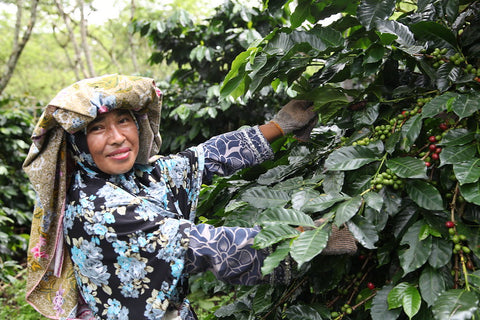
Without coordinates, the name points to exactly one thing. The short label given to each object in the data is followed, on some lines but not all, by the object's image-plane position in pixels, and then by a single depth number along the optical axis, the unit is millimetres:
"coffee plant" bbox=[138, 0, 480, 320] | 989
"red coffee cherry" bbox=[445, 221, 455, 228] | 988
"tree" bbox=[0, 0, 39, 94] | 5316
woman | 1268
